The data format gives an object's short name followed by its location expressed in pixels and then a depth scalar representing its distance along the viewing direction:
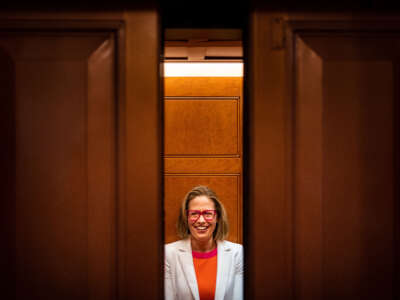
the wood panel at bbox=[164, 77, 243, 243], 3.83
